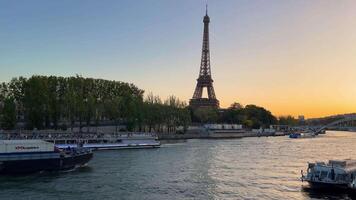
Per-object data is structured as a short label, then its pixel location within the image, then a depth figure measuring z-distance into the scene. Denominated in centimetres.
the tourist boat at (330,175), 3244
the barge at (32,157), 4122
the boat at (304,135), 13400
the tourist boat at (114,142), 6825
